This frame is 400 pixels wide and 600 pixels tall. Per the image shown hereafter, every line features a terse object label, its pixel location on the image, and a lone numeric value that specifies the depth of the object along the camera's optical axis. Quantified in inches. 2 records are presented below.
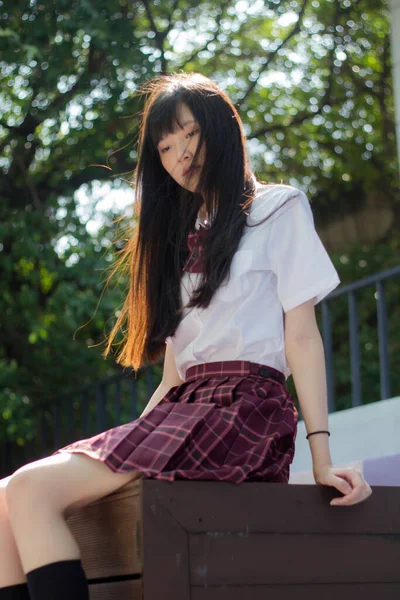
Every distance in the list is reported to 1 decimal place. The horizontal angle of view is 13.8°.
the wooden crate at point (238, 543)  135.6
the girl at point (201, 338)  138.4
